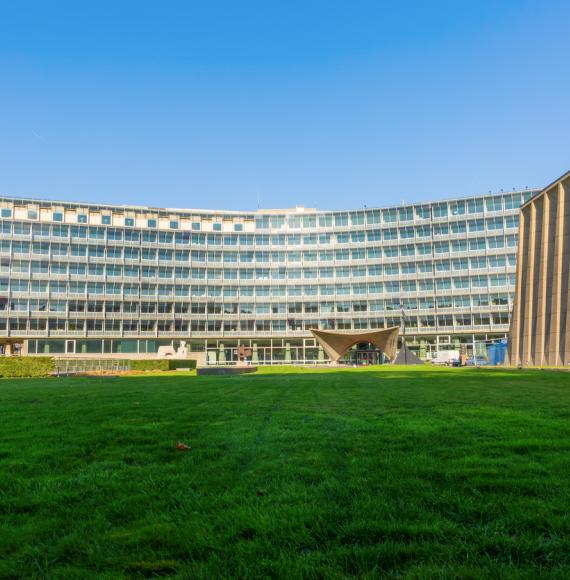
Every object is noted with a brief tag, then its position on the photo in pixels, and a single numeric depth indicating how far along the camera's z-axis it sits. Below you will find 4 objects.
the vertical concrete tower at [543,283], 36.69
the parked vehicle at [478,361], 61.84
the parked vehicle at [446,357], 63.94
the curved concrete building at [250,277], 83.62
